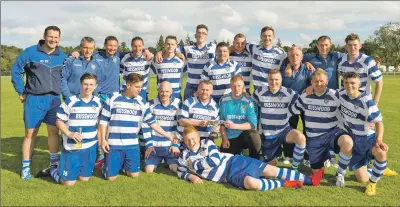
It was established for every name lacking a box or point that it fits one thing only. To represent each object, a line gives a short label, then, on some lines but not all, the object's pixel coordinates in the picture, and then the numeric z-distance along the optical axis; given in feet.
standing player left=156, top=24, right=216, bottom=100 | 23.41
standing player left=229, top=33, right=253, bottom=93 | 23.24
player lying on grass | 16.36
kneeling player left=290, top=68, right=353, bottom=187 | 17.79
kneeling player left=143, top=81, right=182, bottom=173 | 19.40
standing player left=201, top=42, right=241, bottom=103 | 21.63
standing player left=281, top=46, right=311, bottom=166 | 20.58
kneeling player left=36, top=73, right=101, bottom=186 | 17.21
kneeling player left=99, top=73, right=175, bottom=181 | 17.88
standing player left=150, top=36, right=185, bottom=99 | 22.75
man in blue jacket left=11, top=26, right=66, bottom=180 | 18.34
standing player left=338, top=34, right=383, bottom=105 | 19.97
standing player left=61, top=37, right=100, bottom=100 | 20.27
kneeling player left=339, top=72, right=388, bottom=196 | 15.98
